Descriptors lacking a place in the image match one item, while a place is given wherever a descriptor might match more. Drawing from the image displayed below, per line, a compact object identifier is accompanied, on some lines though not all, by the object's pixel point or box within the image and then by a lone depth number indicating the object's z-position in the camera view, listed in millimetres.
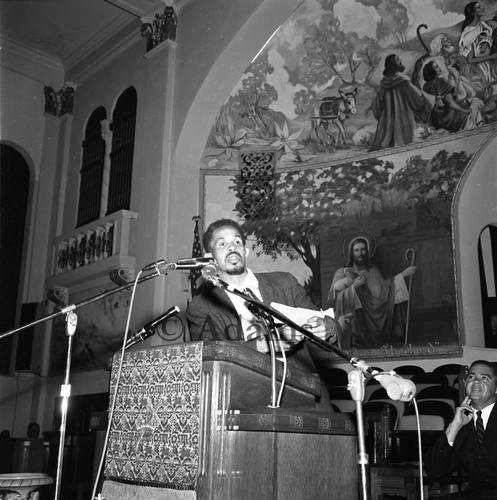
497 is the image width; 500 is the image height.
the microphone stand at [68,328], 3467
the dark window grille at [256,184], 11344
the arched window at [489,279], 9273
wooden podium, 2732
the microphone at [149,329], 3211
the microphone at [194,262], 3110
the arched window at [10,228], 13508
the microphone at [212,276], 2863
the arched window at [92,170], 12914
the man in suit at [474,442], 4500
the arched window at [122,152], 12078
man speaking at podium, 3611
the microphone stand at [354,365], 2475
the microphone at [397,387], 2416
